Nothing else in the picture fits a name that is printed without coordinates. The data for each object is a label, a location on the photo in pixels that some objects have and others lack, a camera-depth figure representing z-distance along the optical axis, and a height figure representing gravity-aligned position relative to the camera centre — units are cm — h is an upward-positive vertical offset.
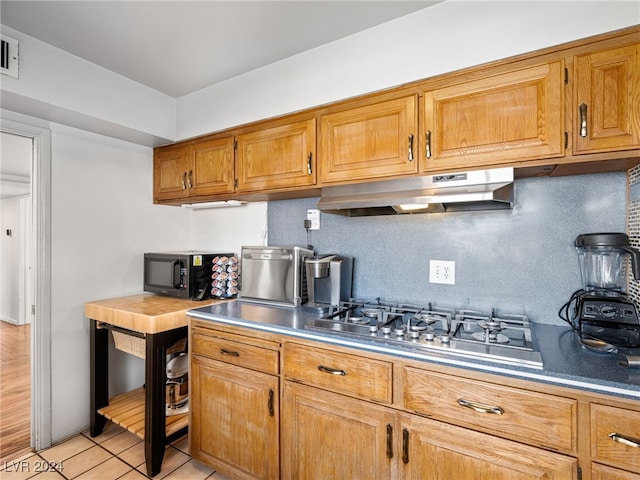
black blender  124 -23
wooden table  181 -73
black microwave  225 -23
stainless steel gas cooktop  116 -39
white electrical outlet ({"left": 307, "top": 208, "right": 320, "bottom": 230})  221 +15
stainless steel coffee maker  189 -24
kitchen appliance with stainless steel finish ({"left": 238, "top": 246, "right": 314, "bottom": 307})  198 -22
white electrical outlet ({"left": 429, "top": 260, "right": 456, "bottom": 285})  179 -18
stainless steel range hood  139 +22
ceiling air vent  162 +93
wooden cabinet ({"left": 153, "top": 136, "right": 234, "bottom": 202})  221 +52
